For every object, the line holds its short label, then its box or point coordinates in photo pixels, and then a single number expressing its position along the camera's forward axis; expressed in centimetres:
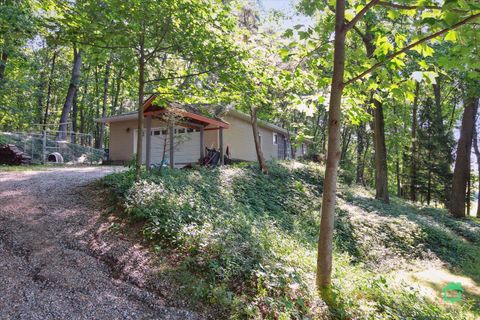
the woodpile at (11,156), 1206
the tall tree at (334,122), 318
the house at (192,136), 1303
